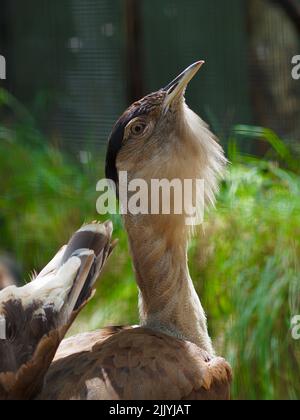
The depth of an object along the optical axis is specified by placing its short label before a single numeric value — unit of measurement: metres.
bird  4.28
